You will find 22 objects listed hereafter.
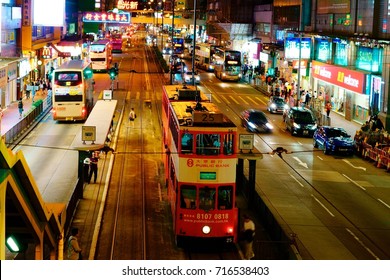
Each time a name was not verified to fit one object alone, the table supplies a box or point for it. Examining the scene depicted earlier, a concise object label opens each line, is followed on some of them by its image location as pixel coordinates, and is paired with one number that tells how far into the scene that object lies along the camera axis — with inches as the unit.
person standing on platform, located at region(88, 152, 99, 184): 1155.3
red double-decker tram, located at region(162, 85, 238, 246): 753.0
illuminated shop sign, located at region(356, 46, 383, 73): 1793.8
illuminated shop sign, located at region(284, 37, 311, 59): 2196.1
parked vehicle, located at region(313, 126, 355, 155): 1432.1
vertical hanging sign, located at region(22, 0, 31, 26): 2222.7
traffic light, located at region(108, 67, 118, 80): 2086.6
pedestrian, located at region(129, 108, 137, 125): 1877.5
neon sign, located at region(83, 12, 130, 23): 3531.0
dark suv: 1674.5
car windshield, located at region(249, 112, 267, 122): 1717.5
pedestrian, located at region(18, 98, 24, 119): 1726.5
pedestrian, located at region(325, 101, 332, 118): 1895.9
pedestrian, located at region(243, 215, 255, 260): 701.3
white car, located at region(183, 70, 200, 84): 2767.2
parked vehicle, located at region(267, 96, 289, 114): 2069.4
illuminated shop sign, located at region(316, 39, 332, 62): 2202.3
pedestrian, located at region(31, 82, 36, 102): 2236.5
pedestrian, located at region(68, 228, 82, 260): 684.7
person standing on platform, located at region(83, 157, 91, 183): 1143.0
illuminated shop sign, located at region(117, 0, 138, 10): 5634.4
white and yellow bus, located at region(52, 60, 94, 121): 1763.0
